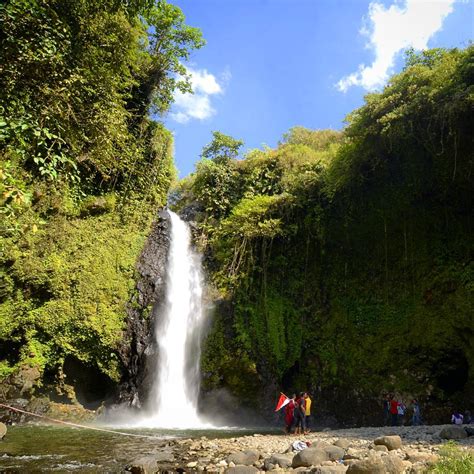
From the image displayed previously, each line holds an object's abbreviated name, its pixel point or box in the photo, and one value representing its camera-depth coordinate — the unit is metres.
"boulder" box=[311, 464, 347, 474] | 5.34
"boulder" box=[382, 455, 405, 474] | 5.10
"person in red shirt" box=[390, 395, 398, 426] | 11.62
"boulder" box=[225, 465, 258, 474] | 6.19
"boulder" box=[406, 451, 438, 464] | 5.60
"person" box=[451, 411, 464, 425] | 10.95
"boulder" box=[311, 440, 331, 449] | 6.98
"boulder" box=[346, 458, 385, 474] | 5.03
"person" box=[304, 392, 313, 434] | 10.85
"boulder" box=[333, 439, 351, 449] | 7.70
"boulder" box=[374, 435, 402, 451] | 7.00
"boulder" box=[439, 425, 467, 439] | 7.94
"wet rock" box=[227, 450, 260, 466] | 7.04
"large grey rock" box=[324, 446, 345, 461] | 6.77
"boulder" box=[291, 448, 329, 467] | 6.46
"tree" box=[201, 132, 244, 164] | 22.56
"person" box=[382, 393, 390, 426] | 12.14
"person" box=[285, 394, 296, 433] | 11.05
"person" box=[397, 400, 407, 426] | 11.81
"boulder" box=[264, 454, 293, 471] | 6.65
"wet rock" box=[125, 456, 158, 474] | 6.36
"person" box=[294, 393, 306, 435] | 10.71
